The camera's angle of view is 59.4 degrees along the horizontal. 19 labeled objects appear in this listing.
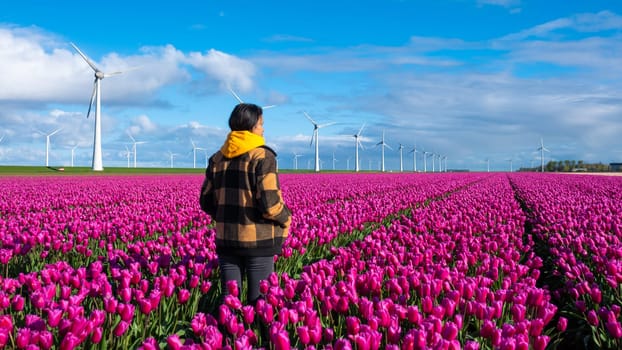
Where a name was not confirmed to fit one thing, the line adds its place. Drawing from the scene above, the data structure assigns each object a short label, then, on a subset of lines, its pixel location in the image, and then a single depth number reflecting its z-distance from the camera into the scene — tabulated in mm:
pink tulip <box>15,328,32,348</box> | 3369
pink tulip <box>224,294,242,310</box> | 4348
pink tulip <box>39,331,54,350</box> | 3398
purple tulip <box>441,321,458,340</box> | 3369
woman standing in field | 4891
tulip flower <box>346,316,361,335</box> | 3619
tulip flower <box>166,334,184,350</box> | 3321
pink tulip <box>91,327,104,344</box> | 3645
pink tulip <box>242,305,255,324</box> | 4086
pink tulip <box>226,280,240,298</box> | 4648
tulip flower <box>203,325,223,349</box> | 3152
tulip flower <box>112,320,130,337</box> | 3768
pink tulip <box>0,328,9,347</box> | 3395
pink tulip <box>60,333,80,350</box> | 3367
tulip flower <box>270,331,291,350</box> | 3236
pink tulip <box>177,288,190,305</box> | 4831
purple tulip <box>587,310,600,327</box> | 4367
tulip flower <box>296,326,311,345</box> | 3436
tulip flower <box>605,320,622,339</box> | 3969
